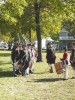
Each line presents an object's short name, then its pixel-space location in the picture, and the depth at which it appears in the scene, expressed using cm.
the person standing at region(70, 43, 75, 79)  1951
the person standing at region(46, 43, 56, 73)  2310
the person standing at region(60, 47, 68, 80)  1907
